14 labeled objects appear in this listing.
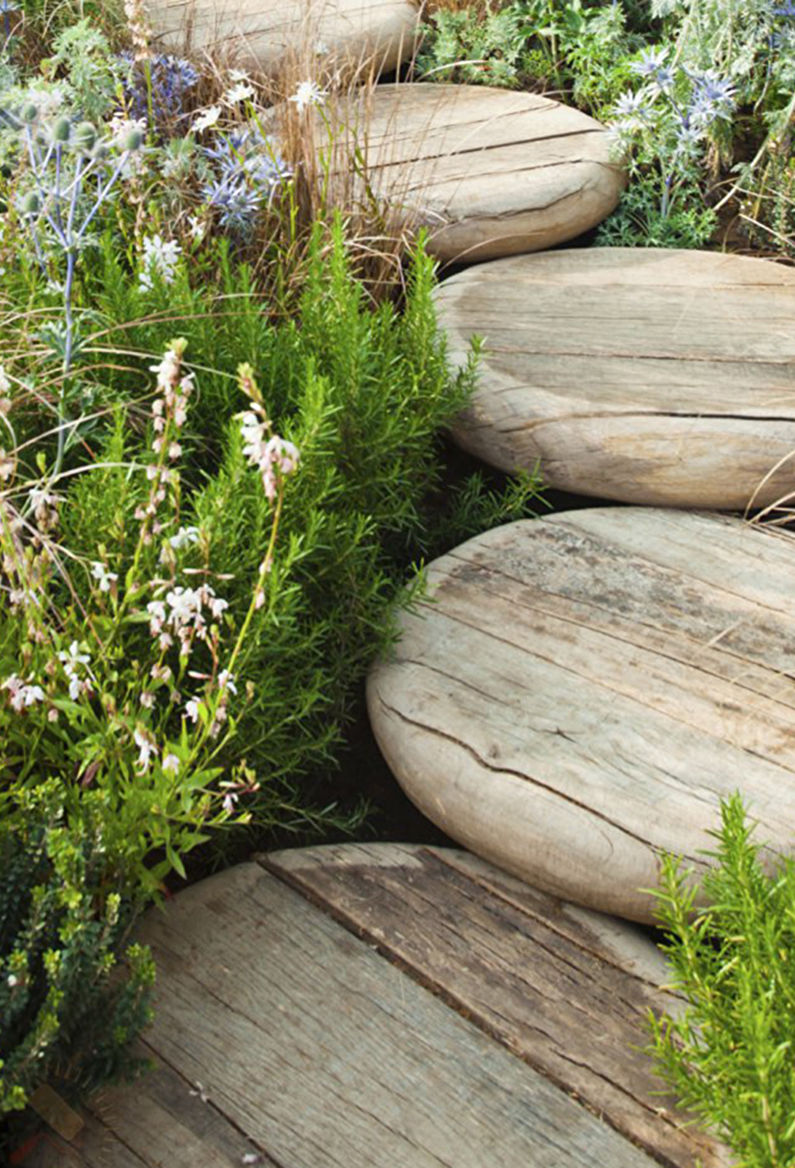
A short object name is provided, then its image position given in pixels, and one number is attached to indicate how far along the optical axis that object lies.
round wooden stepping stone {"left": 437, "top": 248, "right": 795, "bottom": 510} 2.85
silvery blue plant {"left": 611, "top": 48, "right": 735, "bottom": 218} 3.53
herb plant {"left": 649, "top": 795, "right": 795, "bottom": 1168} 1.57
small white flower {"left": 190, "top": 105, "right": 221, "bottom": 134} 2.88
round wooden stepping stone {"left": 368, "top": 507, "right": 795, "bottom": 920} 2.17
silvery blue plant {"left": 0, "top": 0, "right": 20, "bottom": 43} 3.88
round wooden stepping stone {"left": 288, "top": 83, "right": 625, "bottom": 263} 3.53
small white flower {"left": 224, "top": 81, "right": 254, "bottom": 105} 2.84
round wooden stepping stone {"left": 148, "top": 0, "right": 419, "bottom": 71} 4.15
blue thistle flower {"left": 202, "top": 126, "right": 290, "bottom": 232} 3.15
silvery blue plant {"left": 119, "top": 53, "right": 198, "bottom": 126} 3.66
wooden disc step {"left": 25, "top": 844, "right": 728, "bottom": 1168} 1.84
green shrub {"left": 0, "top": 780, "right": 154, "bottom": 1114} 1.65
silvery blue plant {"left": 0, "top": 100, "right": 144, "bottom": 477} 1.95
